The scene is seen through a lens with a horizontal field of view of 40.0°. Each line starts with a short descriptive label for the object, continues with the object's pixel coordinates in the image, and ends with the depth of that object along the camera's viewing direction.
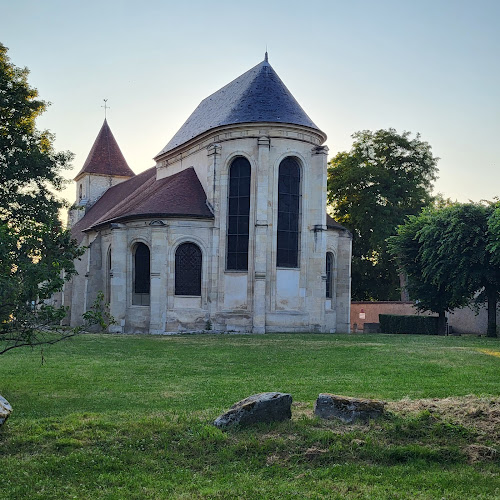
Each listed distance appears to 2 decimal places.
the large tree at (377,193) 49.84
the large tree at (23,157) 30.33
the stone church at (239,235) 34.06
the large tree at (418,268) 35.25
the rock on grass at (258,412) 9.72
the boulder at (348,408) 9.85
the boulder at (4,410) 9.28
